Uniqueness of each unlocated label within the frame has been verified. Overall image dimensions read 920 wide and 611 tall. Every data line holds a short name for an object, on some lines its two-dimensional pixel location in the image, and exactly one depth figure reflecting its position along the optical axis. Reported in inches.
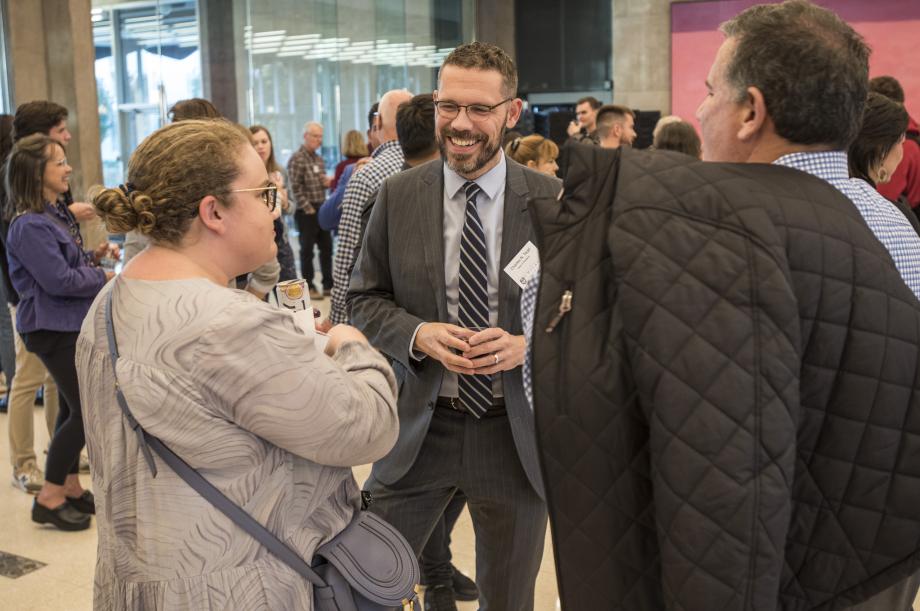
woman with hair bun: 58.9
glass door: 423.8
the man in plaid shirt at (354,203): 133.9
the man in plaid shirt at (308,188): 411.5
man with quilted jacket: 47.7
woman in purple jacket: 158.6
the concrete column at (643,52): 556.7
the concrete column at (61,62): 328.2
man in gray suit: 96.0
